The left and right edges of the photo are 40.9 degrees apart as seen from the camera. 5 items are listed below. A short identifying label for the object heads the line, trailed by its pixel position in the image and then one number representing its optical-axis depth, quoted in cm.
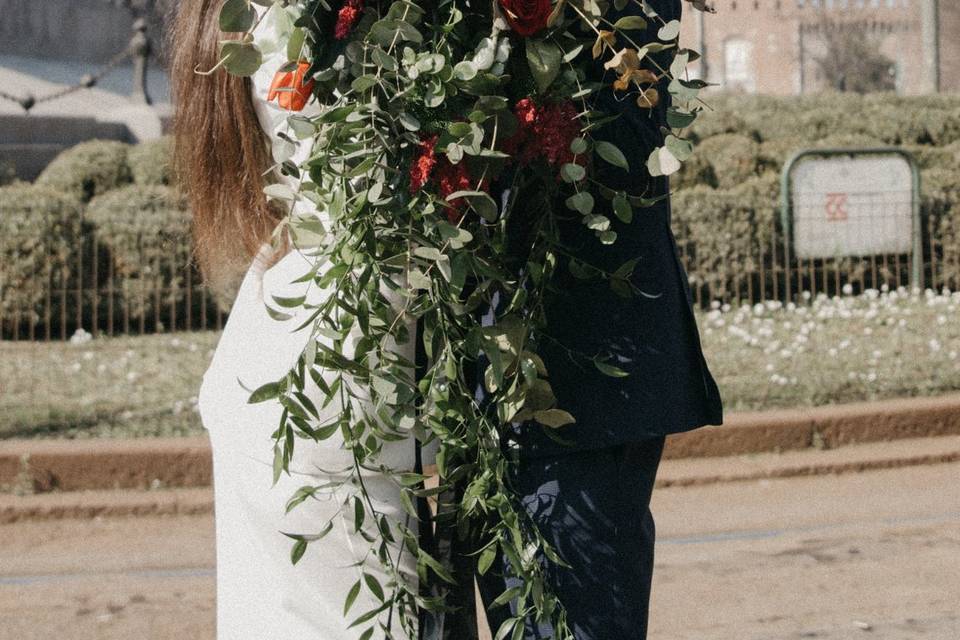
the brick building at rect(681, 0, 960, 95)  4228
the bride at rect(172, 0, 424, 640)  169
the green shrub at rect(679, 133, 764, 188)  1041
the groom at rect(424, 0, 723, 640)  171
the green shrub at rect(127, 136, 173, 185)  987
